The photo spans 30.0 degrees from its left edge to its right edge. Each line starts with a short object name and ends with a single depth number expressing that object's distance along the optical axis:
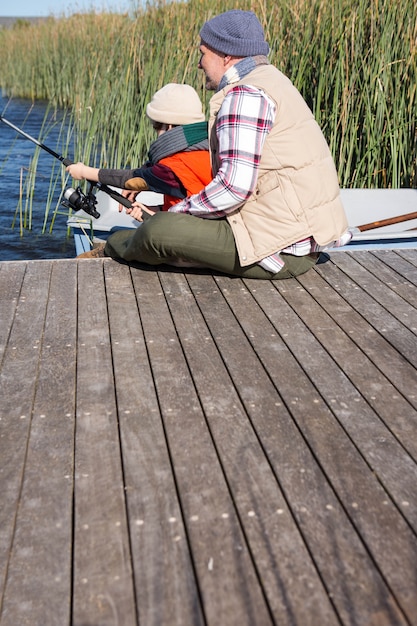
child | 3.04
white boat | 4.12
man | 2.76
